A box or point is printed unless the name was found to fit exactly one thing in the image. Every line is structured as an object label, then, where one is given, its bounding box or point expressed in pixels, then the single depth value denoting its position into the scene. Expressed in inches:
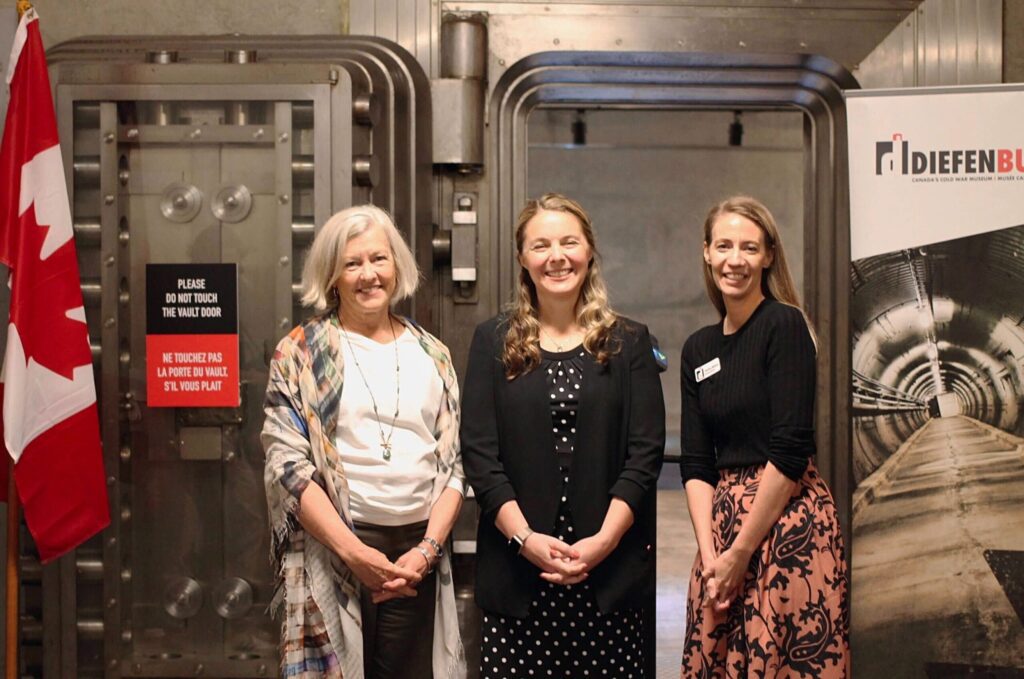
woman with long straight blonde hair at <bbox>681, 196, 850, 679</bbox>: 74.2
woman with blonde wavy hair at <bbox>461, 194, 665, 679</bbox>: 76.9
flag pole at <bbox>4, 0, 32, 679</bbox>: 100.1
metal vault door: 105.3
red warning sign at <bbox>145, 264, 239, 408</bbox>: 105.0
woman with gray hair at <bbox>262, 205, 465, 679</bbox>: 75.4
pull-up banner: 113.7
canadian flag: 97.7
